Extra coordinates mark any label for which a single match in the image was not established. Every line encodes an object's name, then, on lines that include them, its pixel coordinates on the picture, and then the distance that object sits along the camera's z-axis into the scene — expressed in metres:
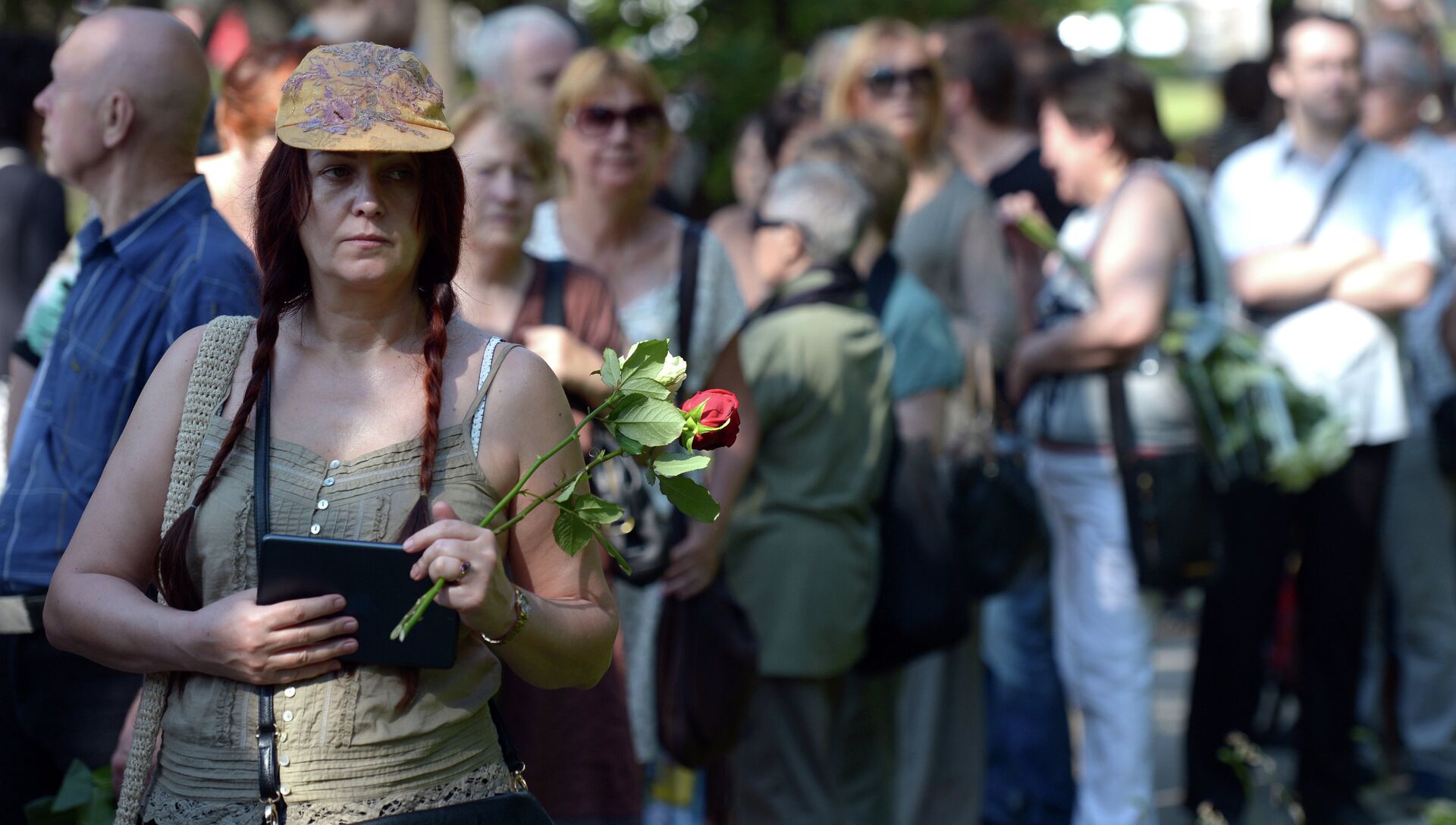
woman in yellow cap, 4.27
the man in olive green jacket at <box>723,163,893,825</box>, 8.60
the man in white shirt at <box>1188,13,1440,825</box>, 10.61
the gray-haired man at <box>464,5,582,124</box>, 11.31
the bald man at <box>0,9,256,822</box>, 5.89
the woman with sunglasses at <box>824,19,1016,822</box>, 9.84
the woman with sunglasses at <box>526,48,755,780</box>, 8.60
